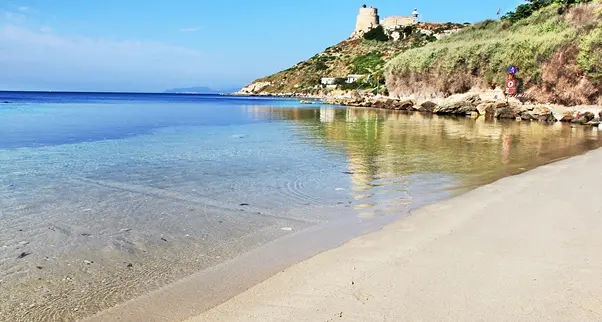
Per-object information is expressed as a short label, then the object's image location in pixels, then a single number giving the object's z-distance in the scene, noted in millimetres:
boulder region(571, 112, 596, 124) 27531
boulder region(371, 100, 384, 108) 52156
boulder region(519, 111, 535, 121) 31797
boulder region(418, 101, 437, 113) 43312
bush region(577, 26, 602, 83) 29938
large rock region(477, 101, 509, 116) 35438
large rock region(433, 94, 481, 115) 39203
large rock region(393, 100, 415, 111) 47666
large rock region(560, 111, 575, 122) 28766
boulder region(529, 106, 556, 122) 30289
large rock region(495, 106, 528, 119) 33125
